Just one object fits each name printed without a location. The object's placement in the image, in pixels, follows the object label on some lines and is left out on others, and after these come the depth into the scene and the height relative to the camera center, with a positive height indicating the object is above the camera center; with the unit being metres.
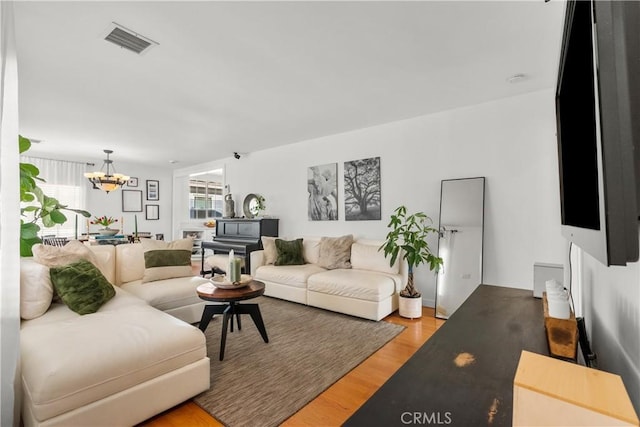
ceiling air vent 2.14 +1.35
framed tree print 4.44 +0.38
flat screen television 0.45 +0.14
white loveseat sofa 3.33 -0.84
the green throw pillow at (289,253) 4.42 -0.58
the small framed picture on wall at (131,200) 7.31 +0.41
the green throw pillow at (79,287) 2.17 -0.54
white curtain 6.21 +0.70
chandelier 5.31 +0.69
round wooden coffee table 2.46 -0.83
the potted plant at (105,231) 4.79 -0.23
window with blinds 8.34 +0.50
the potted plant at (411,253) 3.43 -0.49
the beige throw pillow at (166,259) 3.29 -0.50
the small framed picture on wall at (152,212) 7.73 +0.12
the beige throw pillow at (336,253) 4.13 -0.55
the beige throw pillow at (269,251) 4.58 -0.56
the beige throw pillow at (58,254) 2.36 -0.31
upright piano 5.28 -0.40
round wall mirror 5.92 +0.19
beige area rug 1.86 -1.20
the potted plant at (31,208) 1.96 +0.07
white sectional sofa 1.43 -0.80
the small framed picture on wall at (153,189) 7.76 +0.72
